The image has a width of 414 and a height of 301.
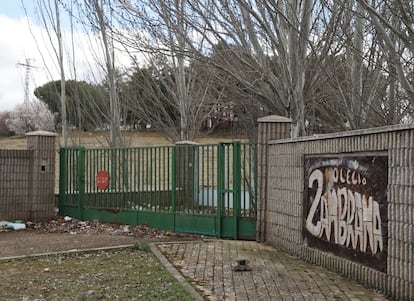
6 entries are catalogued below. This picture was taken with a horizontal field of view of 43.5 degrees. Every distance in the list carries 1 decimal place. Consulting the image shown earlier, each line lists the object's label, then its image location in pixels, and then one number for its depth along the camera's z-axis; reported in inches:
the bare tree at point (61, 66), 668.1
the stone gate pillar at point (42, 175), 507.2
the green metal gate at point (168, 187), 400.2
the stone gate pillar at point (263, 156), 376.6
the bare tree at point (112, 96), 642.8
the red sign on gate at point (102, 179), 497.5
